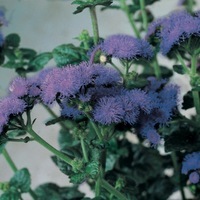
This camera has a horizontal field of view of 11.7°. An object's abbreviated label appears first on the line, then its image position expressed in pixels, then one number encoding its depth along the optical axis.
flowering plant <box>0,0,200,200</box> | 0.90
